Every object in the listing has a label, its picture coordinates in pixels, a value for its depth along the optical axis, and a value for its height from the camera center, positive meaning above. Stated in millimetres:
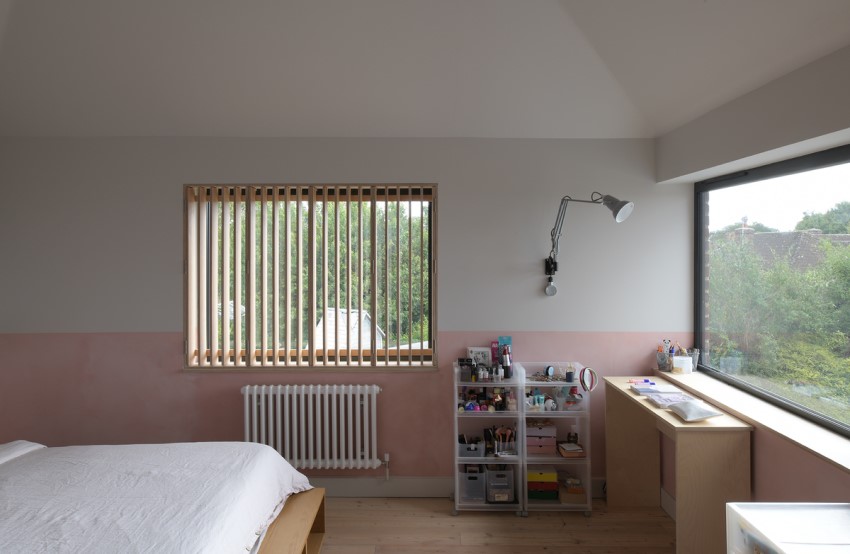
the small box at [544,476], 3166 -1237
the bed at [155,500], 1745 -878
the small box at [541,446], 3164 -1048
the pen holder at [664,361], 3255 -525
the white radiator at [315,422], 3287 -935
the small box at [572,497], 3137 -1364
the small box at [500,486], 3123 -1290
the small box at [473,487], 3175 -1309
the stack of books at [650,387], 2936 -639
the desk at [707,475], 2355 -927
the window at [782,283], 2236 -14
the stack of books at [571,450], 3102 -1058
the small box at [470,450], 3150 -1069
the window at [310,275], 3393 +40
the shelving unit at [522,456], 3098 -1097
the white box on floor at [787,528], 1454 -764
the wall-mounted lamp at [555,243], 3207 +246
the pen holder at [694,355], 3266 -487
